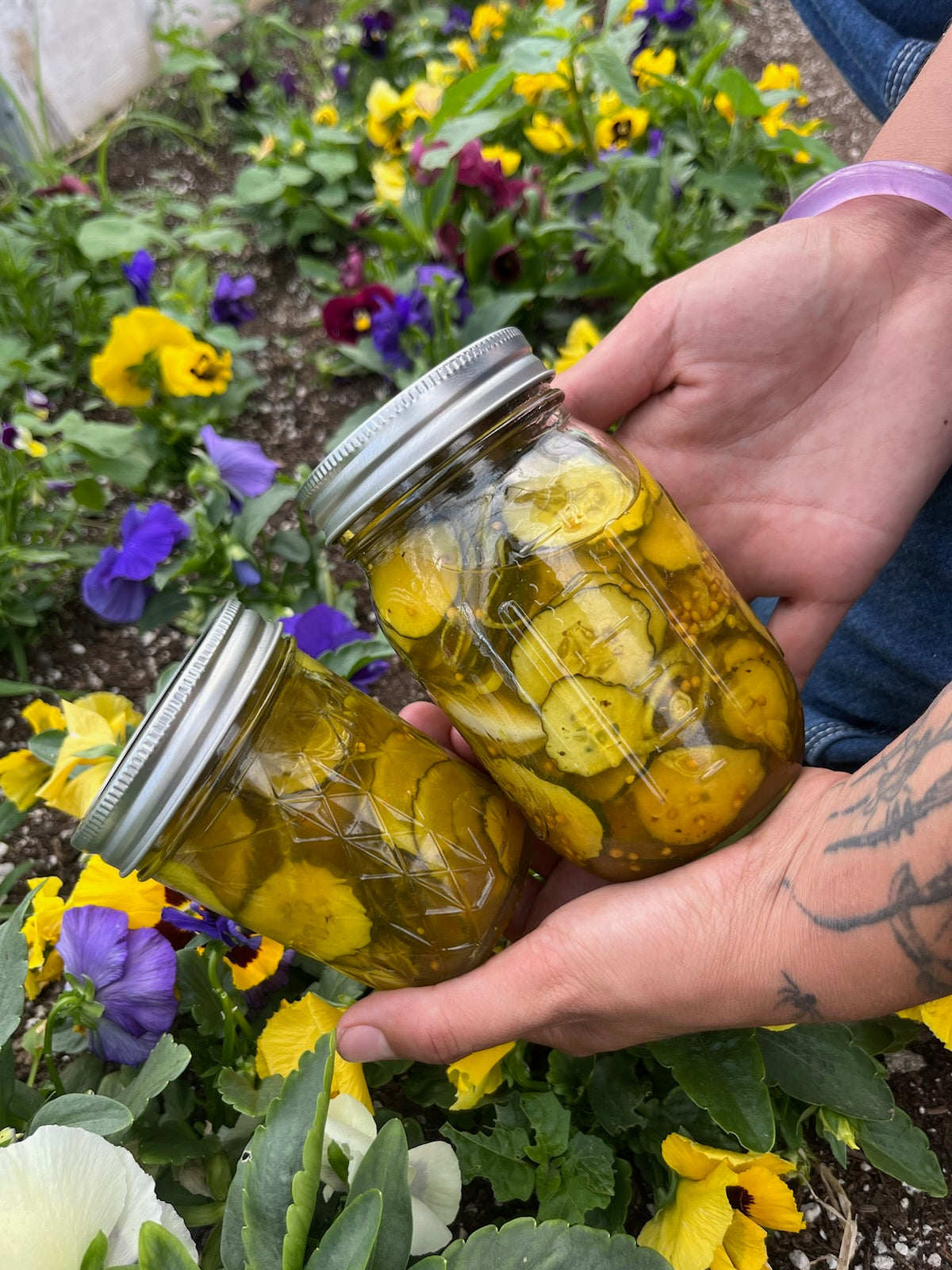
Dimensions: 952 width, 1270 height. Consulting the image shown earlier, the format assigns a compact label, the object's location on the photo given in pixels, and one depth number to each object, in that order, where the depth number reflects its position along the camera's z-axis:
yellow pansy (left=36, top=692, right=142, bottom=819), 0.30
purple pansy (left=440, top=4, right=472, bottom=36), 0.78
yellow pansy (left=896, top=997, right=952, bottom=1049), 0.27
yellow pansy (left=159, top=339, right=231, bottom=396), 0.44
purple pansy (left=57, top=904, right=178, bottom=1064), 0.26
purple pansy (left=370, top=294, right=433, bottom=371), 0.49
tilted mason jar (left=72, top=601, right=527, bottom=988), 0.23
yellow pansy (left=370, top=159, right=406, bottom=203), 0.59
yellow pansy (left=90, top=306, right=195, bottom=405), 0.43
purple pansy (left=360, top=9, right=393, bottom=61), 0.77
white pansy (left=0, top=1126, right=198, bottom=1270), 0.18
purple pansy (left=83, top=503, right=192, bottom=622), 0.38
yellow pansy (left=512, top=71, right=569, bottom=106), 0.56
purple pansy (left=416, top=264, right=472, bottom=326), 0.48
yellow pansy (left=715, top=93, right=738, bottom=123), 0.59
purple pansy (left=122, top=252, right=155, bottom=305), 0.48
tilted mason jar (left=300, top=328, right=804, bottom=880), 0.23
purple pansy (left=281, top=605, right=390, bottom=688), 0.35
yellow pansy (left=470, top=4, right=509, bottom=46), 0.73
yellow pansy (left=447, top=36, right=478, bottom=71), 0.71
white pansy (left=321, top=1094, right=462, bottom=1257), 0.23
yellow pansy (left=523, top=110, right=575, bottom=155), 0.58
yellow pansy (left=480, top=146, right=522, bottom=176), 0.58
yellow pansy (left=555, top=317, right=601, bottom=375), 0.45
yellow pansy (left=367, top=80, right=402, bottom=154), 0.63
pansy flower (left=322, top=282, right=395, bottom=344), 0.51
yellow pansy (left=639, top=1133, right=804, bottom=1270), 0.24
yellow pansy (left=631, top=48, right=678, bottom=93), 0.62
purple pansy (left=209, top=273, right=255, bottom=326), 0.52
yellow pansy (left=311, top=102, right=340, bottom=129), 0.70
